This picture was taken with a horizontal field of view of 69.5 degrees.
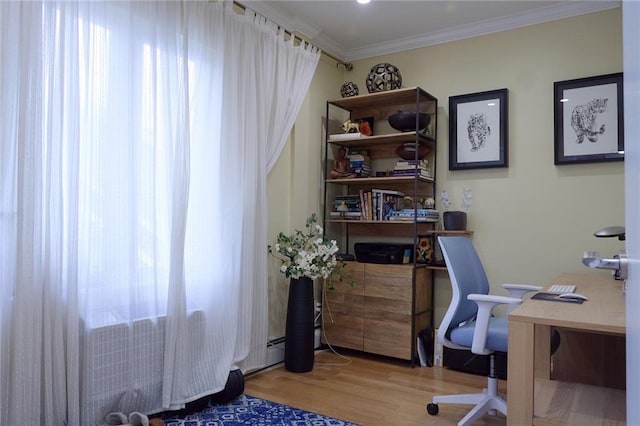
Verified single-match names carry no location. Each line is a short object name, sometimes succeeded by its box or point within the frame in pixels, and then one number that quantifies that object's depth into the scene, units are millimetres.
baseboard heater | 2209
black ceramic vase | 3320
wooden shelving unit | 3543
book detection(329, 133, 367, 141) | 3854
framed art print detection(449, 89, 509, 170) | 3559
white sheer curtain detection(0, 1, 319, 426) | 1974
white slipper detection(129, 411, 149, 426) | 2246
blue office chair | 2211
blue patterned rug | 2467
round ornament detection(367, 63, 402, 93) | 3812
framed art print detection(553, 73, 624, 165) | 3156
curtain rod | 3213
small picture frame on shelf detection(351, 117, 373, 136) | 3979
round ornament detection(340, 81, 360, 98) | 4023
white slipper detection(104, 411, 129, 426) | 2248
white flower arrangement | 3320
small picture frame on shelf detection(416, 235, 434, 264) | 3725
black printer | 3689
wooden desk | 1528
